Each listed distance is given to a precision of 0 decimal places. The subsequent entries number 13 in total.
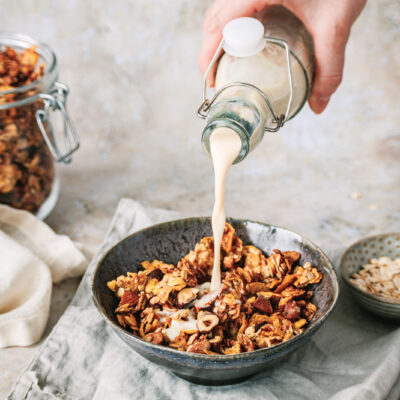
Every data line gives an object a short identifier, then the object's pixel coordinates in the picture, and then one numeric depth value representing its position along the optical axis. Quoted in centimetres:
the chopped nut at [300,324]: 93
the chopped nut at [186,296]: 96
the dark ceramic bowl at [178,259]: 83
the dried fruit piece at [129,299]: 97
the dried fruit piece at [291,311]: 95
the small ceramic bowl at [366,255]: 108
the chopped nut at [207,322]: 90
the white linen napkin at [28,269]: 108
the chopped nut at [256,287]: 101
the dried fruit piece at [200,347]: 87
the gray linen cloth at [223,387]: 95
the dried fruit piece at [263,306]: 96
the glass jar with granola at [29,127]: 130
